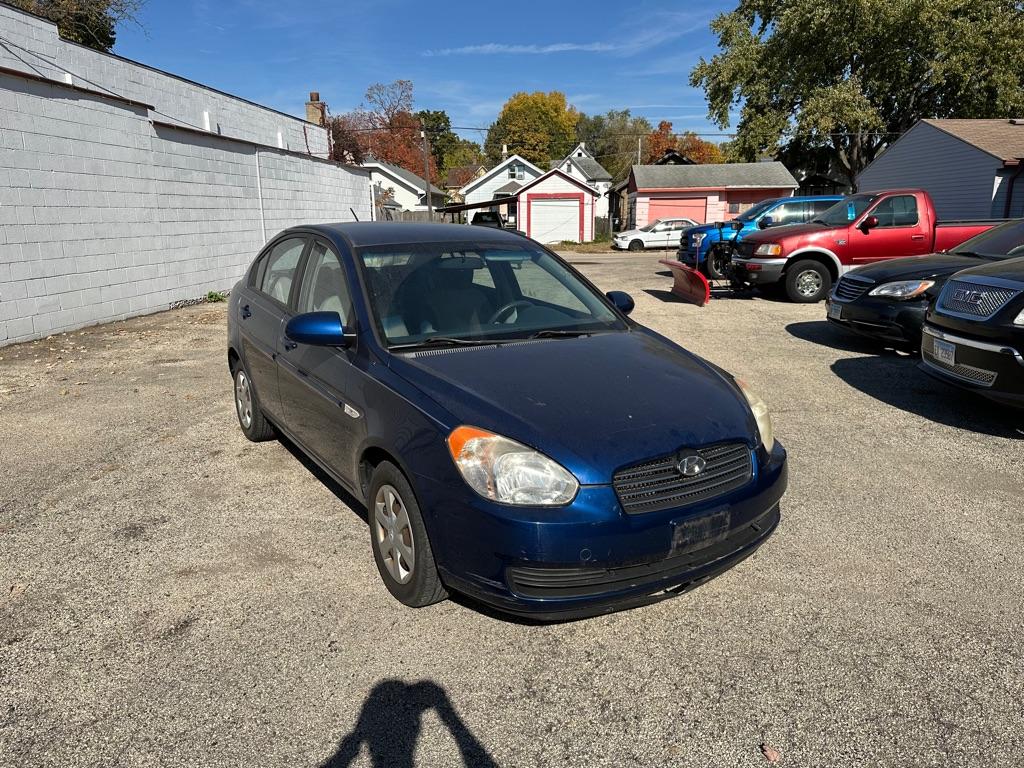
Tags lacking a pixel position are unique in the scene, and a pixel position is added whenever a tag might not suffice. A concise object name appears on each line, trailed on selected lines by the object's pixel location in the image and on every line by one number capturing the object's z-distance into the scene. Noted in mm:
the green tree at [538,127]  94875
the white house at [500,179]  56062
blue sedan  2504
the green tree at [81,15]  21641
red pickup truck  11531
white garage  39250
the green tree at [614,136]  83312
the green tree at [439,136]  90794
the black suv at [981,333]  4848
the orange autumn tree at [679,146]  83375
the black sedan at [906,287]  7105
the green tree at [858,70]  31891
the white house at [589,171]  58044
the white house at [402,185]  51500
